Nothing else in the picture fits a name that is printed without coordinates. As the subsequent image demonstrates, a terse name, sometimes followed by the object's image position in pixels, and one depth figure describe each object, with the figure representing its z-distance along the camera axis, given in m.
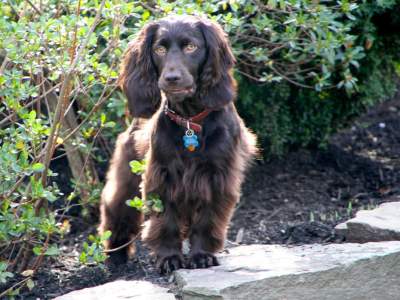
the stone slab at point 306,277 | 7.71
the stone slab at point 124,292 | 7.91
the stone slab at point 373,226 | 9.11
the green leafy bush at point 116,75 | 8.33
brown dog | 8.43
